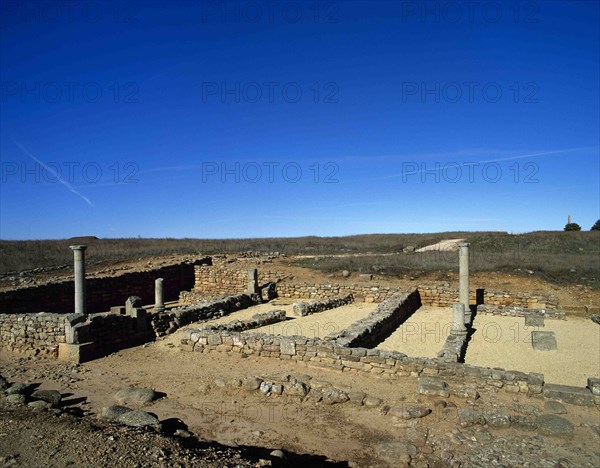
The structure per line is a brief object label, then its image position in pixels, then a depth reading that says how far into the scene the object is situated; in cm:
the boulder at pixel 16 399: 666
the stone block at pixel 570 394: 713
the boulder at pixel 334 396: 746
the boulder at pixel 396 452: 560
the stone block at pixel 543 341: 1106
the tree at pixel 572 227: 4950
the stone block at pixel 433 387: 755
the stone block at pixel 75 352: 985
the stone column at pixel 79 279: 1193
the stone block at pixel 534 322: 1400
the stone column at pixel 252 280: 1852
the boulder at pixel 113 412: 631
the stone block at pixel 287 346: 954
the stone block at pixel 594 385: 714
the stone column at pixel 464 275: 1473
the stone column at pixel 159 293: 1725
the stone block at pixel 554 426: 626
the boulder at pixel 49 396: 705
